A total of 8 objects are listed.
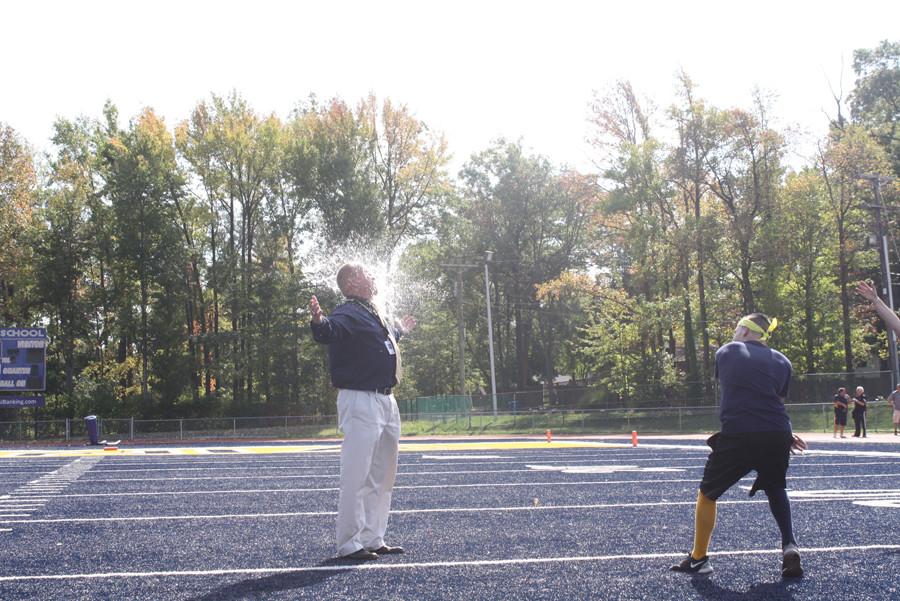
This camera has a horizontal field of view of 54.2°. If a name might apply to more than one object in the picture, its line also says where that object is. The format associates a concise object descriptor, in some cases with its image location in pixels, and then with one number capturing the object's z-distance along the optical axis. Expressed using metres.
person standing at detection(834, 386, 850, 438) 27.86
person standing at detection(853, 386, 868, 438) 27.75
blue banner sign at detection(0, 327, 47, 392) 33.94
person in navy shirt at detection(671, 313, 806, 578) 5.35
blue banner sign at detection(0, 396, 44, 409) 35.12
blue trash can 32.38
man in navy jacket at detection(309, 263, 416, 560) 6.02
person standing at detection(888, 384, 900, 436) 27.17
